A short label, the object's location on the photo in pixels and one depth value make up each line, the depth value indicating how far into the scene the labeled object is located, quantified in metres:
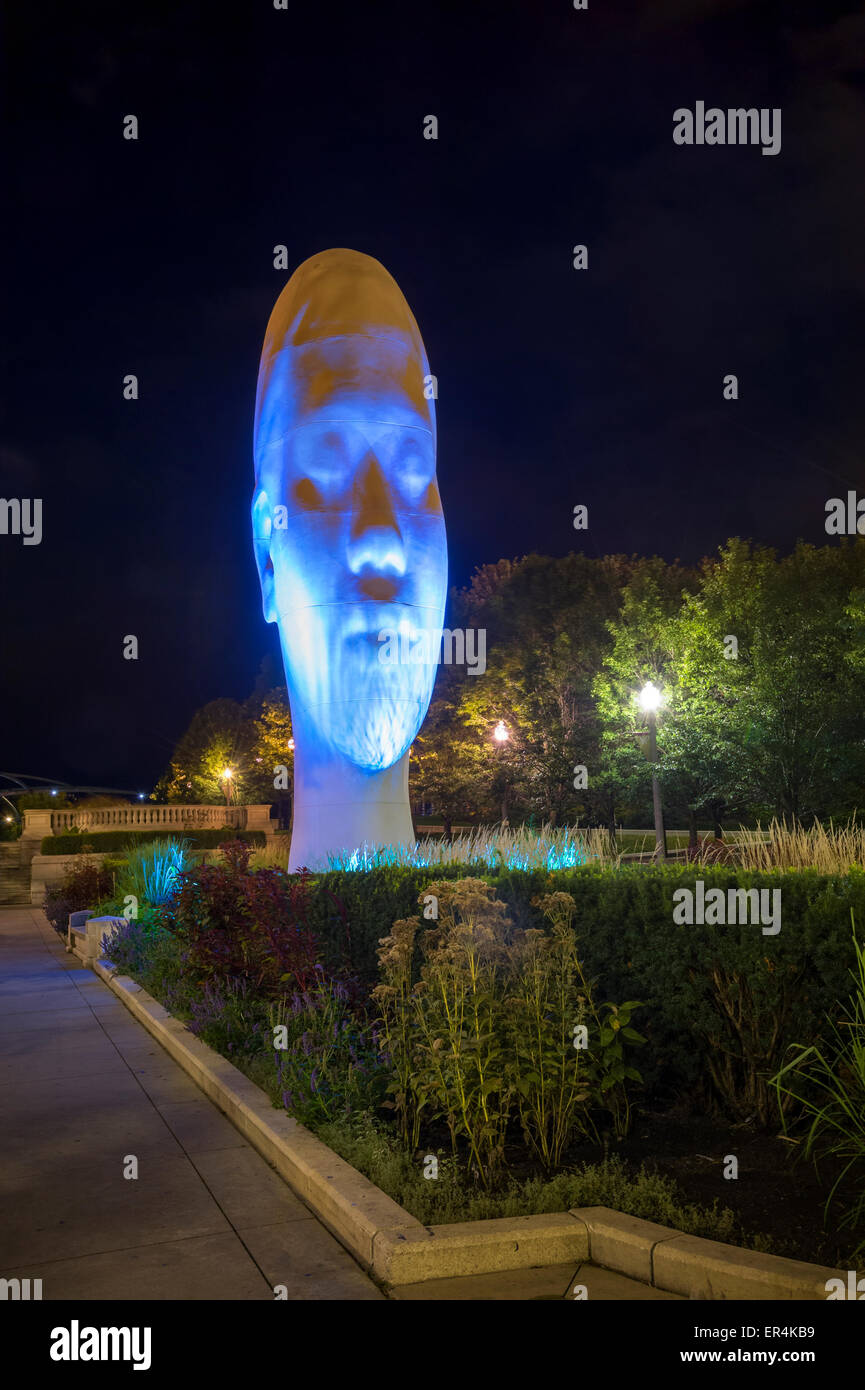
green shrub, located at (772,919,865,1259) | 4.55
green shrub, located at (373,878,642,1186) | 5.20
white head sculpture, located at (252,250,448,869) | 13.54
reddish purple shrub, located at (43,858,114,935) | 19.44
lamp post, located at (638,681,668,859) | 17.67
